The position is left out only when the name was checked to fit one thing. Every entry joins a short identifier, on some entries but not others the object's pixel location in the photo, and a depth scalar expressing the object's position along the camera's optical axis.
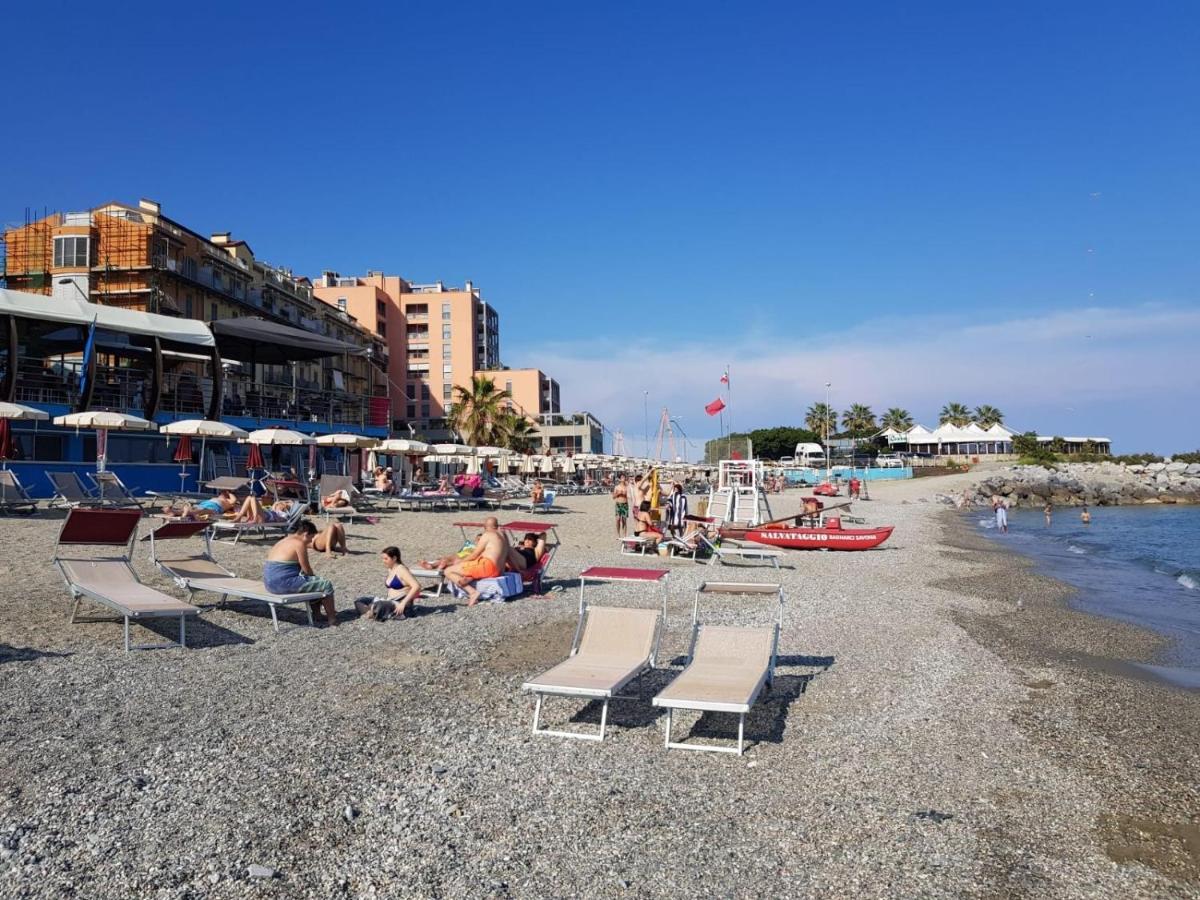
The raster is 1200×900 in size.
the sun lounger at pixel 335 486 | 21.03
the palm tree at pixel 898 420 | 124.44
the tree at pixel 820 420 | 120.62
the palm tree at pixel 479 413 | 62.84
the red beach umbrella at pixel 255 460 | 25.16
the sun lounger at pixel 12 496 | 18.56
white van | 104.93
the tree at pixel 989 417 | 125.12
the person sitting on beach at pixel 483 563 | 11.53
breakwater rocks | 64.19
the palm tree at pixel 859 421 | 119.31
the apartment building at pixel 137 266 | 43.19
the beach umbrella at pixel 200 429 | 22.11
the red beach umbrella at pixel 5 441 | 19.44
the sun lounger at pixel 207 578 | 9.09
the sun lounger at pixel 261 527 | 15.11
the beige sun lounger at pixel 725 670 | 5.87
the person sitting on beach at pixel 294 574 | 9.26
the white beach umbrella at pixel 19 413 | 18.83
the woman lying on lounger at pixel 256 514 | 15.83
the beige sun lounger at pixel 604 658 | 6.14
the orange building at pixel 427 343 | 83.31
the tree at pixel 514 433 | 64.81
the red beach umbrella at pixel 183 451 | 25.14
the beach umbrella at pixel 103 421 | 20.62
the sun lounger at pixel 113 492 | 19.42
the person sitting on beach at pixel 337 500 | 19.95
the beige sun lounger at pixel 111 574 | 7.88
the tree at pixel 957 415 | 127.12
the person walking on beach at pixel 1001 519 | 36.83
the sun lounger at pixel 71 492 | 18.95
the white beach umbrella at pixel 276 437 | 22.77
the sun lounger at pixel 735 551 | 16.30
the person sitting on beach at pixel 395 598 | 9.95
